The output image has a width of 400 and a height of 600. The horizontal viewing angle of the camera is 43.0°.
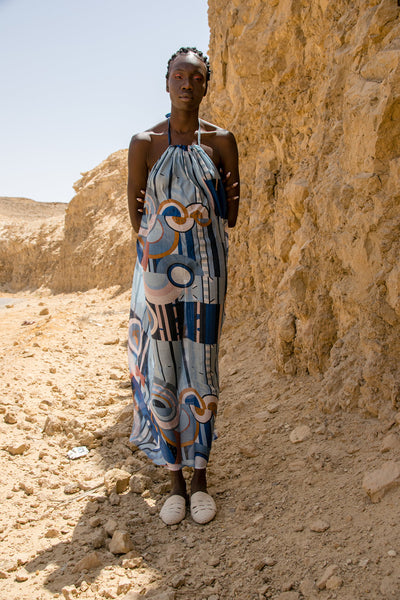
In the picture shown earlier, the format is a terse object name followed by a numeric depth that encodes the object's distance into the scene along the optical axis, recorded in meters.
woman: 2.02
